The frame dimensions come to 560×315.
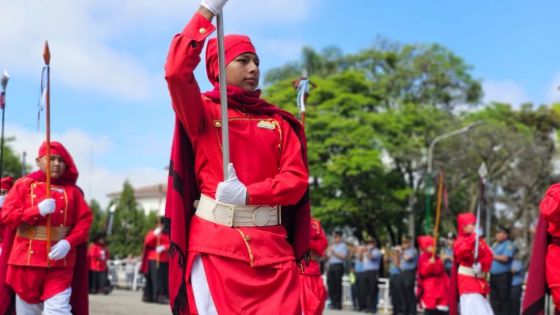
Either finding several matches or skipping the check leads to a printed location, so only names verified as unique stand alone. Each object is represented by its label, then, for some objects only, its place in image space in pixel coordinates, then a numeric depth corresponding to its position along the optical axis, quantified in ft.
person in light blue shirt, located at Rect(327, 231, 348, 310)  71.67
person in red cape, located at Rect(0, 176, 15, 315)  26.61
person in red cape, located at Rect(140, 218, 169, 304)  64.13
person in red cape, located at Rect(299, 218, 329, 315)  30.22
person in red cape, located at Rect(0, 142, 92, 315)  25.76
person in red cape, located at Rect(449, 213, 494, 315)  38.34
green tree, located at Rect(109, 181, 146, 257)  204.95
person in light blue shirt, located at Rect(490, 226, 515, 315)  53.31
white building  338.34
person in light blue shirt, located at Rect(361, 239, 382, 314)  68.49
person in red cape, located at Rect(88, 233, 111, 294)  77.97
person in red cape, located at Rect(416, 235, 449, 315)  50.49
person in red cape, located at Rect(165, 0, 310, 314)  14.16
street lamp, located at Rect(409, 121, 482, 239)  102.27
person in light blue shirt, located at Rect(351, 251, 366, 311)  69.72
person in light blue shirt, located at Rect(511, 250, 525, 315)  55.67
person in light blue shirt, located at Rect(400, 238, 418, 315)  61.91
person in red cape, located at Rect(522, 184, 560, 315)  22.06
